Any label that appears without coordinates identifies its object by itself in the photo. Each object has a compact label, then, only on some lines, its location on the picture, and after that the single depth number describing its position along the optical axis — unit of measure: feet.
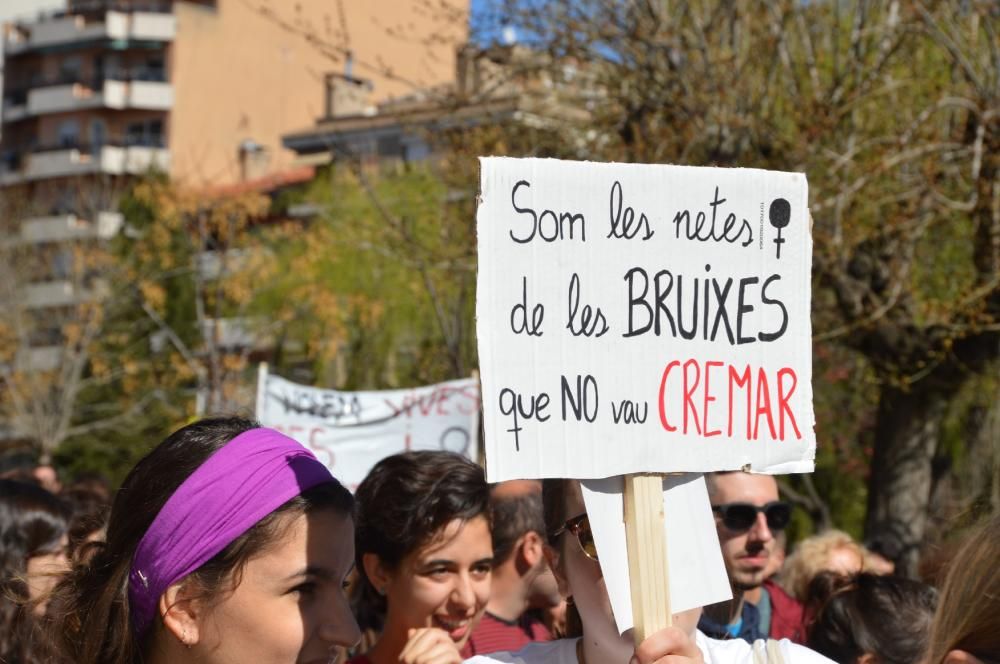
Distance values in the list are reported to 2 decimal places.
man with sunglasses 15.53
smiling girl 13.67
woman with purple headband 8.56
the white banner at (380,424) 26.48
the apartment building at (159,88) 164.55
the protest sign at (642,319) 8.15
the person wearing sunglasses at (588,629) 8.41
